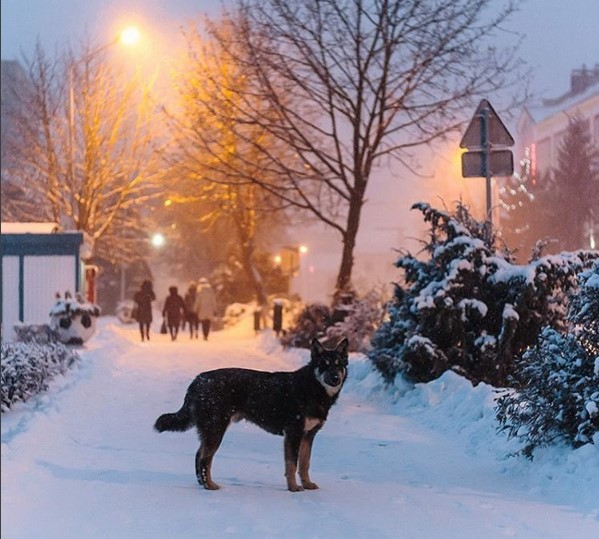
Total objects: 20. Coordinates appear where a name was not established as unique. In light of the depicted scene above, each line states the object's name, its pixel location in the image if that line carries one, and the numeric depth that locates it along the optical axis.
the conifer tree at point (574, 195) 37.12
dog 7.29
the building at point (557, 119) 30.79
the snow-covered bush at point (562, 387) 7.79
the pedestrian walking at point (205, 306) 26.02
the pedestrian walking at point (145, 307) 25.08
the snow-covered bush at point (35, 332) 18.34
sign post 11.53
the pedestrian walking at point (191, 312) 26.91
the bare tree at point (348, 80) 16.55
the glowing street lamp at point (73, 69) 16.13
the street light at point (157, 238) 42.59
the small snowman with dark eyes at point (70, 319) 19.52
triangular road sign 11.52
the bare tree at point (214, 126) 17.72
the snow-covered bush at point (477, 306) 12.06
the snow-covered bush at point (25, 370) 9.97
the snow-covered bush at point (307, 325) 20.41
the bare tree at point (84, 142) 27.09
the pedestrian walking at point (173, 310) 25.08
